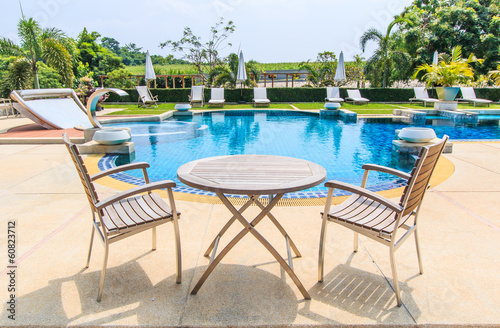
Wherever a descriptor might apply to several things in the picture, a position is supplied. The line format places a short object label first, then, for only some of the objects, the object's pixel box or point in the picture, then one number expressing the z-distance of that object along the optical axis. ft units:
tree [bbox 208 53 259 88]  67.82
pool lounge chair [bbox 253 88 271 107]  60.03
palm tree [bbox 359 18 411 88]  71.97
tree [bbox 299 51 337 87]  74.23
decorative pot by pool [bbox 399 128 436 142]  20.38
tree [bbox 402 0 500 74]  79.66
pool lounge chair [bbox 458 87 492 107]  57.21
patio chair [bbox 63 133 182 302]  7.23
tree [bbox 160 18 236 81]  89.30
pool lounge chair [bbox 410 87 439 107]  59.49
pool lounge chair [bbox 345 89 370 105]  60.23
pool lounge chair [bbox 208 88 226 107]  58.90
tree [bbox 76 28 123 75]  145.38
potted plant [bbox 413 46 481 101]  45.65
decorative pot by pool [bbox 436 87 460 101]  46.39
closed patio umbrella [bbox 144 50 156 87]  61.82
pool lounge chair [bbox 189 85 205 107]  59.16
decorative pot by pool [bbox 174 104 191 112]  48.26
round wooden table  7.21
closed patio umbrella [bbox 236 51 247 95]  63.44
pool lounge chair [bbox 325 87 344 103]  61.52
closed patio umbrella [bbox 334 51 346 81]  64.80
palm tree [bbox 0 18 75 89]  46.62
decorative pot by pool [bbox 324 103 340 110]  46.44
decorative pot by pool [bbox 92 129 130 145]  21.56
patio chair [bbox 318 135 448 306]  6.95
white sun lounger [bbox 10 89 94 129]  31.86
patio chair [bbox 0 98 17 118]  43.28
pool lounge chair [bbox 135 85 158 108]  57.54
